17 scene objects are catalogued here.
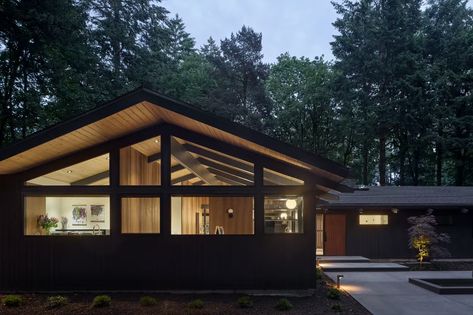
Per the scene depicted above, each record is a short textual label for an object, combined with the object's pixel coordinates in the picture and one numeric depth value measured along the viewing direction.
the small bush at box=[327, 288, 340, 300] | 8.63
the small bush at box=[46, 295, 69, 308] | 7.75
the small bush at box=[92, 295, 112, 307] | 7.69
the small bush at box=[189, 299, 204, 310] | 7.65
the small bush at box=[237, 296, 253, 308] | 7.77
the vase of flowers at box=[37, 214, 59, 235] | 9.04
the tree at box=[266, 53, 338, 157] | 29.58
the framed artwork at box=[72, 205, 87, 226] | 9.00
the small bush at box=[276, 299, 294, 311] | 7.65
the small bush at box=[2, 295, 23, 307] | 7.75
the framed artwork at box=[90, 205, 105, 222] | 9.02
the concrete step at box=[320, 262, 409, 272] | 13.40
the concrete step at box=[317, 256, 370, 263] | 14.89
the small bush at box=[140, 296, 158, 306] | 7.86
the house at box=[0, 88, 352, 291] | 8.87
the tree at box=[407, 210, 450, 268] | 14.05
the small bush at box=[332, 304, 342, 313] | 7.75
